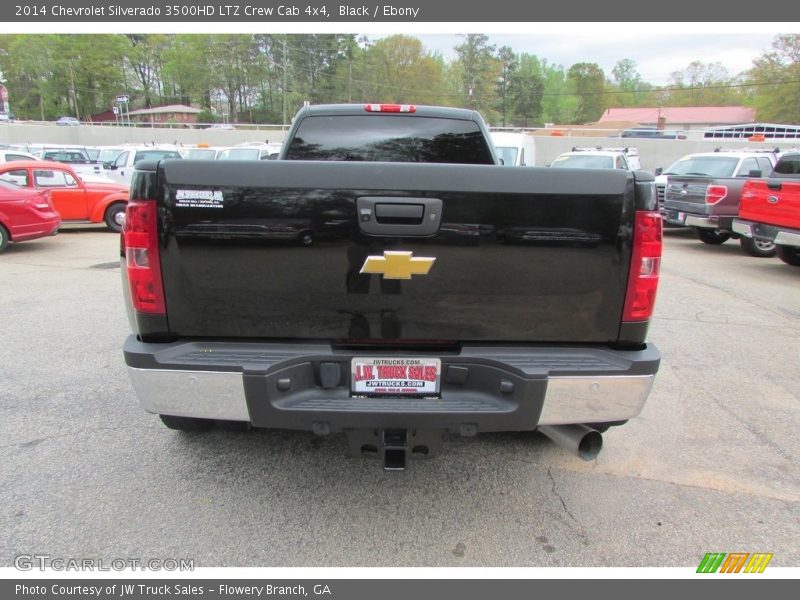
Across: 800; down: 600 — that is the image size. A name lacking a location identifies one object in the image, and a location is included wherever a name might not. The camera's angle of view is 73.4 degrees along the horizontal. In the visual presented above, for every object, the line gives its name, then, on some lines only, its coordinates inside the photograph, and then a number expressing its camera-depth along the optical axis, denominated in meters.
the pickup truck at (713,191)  11.03
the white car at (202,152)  17.53
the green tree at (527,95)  81.12
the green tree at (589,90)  98.38
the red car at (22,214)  9.66
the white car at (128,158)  17.92
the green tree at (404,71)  74.69
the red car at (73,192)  11.47
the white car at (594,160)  14.49
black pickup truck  2.27
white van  12.03
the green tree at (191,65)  74.75
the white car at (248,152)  16.31
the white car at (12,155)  15.23
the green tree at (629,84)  106.75
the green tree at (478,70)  77.69
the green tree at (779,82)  65.94
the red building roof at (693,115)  77.69
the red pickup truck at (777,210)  8.29
